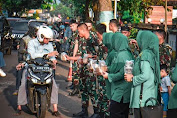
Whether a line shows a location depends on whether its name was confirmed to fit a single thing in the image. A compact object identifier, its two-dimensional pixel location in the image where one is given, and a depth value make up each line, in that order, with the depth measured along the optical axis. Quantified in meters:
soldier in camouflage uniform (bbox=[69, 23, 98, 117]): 9.48
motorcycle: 8.99
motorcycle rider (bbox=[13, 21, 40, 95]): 10.76
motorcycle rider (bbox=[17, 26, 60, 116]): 9.20
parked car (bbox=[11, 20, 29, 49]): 28.62
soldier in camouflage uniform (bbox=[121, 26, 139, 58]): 11.58
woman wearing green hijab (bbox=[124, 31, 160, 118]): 6.35
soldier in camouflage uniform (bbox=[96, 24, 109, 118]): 8.98
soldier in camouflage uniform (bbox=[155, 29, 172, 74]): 9.06
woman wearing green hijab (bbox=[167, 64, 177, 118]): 6.60
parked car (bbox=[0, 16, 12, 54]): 24.02
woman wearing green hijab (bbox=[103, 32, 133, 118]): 7.09
